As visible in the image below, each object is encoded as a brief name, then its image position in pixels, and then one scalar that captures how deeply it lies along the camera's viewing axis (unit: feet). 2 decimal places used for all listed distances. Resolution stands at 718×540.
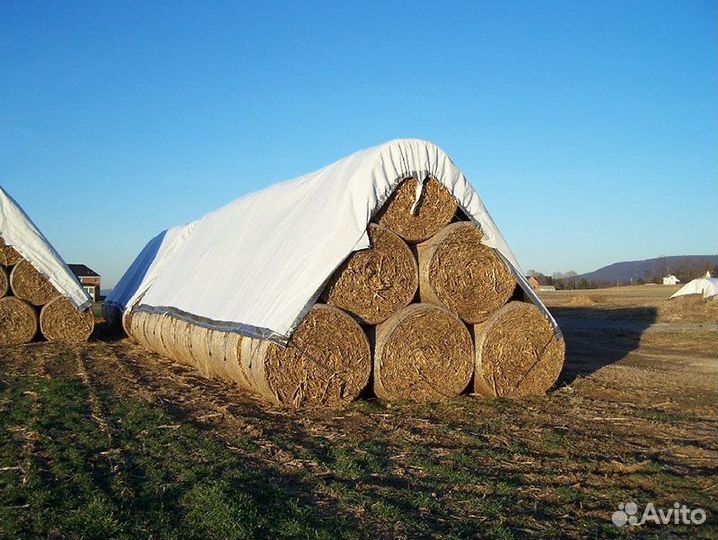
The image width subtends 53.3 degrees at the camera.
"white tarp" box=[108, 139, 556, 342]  28.32
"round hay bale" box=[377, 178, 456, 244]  29.73
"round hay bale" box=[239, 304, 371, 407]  26.96
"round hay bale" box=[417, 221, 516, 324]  29.48
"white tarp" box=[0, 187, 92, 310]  53.11
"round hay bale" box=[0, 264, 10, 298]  52.34
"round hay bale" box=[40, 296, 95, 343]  53.11
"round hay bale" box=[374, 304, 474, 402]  28.37
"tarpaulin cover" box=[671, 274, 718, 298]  94.52
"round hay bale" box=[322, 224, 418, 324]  28.40
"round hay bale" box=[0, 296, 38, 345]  51.49
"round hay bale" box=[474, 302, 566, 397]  29.71
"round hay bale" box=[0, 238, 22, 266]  52.88
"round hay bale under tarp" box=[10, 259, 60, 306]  52.47
